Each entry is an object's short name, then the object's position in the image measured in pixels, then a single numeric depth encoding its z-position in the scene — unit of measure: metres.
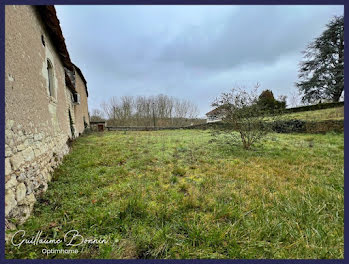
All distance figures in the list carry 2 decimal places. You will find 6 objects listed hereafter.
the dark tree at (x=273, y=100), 16.26
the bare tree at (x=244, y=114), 5.58
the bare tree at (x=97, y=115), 23.02
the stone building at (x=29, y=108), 1.92
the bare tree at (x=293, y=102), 19.03
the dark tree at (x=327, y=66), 15.53
